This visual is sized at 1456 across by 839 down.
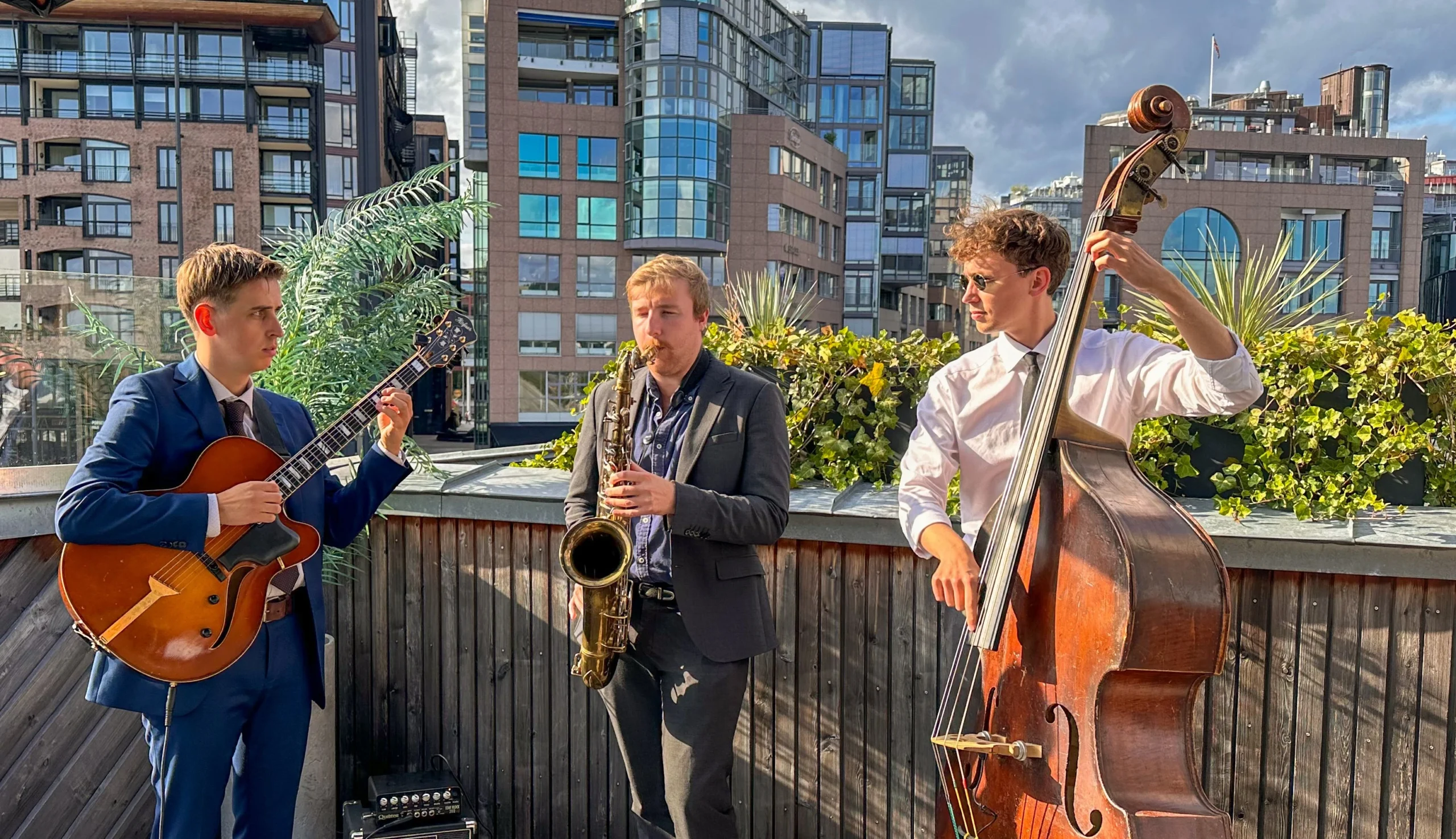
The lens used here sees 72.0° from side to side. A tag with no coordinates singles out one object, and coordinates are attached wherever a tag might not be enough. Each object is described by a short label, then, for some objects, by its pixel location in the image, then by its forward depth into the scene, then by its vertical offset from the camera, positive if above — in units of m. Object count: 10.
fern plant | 3.52 +0.14
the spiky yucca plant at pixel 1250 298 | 3.48 +0.20
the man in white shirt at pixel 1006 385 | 2.05 -0.07
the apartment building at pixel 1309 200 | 44.75 +7.05
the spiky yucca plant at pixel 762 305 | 4.20 +0.18
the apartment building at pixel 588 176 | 40.78 +7.06
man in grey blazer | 2.59 -0.59
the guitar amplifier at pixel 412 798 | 3.30 -1.52
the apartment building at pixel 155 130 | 39.66 +8.33
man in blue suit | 2.36 -0.43
